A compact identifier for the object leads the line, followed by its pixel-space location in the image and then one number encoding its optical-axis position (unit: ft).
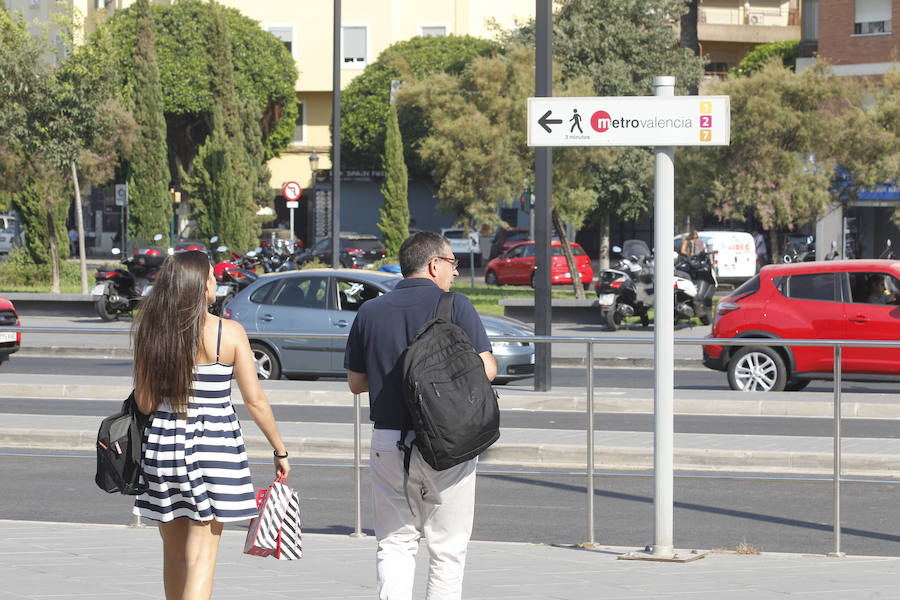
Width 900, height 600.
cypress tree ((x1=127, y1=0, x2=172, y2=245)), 160.66
